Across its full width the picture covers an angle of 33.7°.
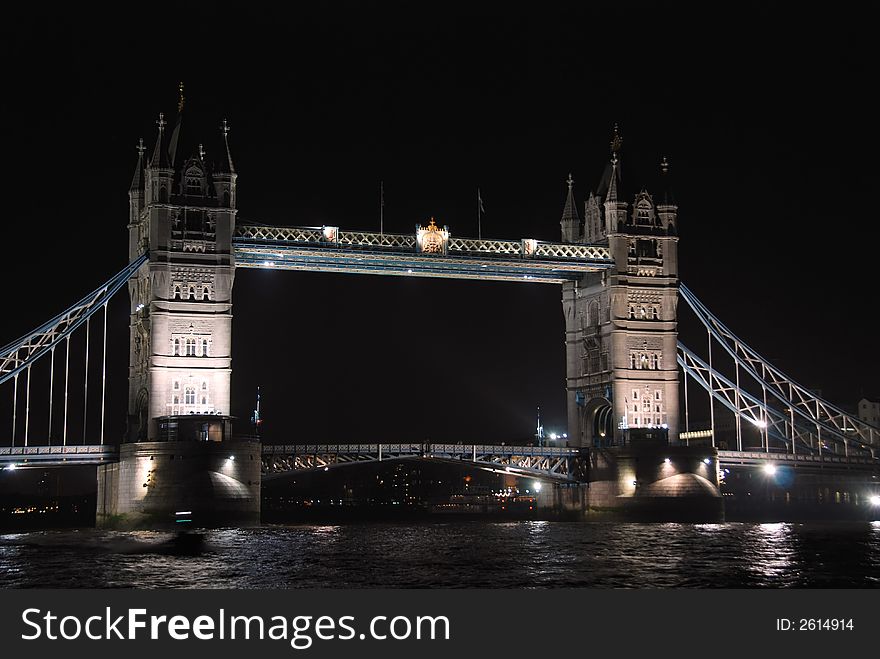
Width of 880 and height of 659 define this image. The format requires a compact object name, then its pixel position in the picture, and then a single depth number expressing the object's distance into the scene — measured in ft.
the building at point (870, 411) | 638.94
